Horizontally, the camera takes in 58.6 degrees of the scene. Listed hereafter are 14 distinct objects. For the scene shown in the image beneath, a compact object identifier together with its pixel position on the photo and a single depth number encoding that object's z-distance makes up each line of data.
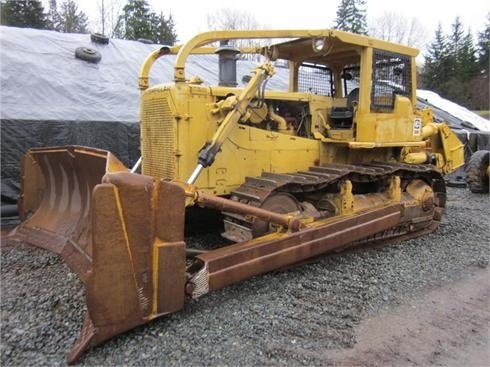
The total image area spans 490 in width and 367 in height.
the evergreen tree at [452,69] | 39.41
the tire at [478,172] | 9.73
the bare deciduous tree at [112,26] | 31.00
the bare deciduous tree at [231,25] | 39.55
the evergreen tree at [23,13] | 20.94
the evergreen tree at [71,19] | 30.59
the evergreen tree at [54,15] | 29.25
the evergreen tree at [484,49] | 40.88
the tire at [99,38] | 10.16
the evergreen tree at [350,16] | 44.44
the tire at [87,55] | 9.14
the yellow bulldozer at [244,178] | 3.01
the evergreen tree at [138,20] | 25.38
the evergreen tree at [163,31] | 25.91
